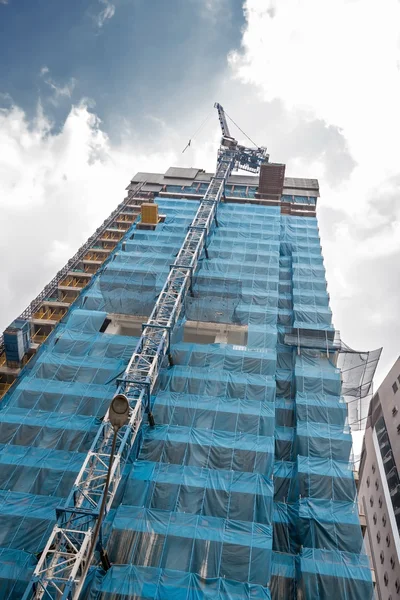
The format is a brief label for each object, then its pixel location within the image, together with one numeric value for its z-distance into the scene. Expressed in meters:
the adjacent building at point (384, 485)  37.72
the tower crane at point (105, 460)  16.97
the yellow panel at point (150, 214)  47.84
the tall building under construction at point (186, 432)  19.41
